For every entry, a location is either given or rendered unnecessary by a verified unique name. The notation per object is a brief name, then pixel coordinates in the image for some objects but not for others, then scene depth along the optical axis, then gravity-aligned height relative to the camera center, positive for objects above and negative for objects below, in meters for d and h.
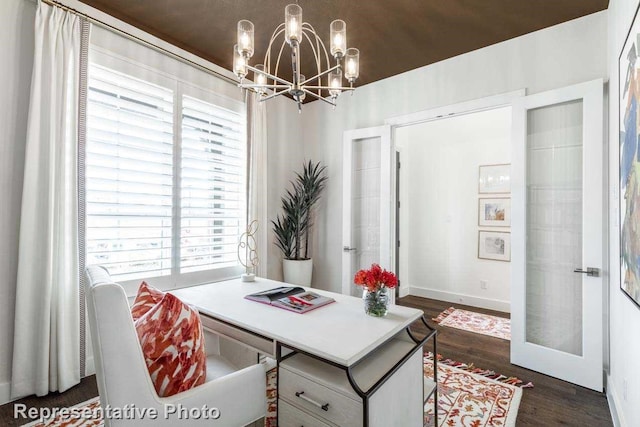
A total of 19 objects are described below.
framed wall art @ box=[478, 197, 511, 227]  4.31 +0.03
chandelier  1.53 +0.88
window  2.53 +0.30
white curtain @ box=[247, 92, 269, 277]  3.61 +0.49
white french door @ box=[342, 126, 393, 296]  3.72 +0.16
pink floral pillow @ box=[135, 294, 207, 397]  1.22 -0.52
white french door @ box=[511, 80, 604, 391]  2.38 -0.16
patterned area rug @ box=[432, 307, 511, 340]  3.52 -1.33
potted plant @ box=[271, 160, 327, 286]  3.90 -0.13
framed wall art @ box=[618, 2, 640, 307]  1.35 +0.23
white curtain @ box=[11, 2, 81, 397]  2.14 -0.09
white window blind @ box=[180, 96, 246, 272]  3.14 +0.30
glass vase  1.65 -0.47
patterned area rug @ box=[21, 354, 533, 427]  1.97 -1.32
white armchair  1.08 -0.58
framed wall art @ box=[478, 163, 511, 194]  4.31 +0.50
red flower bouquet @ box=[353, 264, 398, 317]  1.60 -0.38
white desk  1.23 -0.62
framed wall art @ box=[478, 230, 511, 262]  4.30 -0.44
